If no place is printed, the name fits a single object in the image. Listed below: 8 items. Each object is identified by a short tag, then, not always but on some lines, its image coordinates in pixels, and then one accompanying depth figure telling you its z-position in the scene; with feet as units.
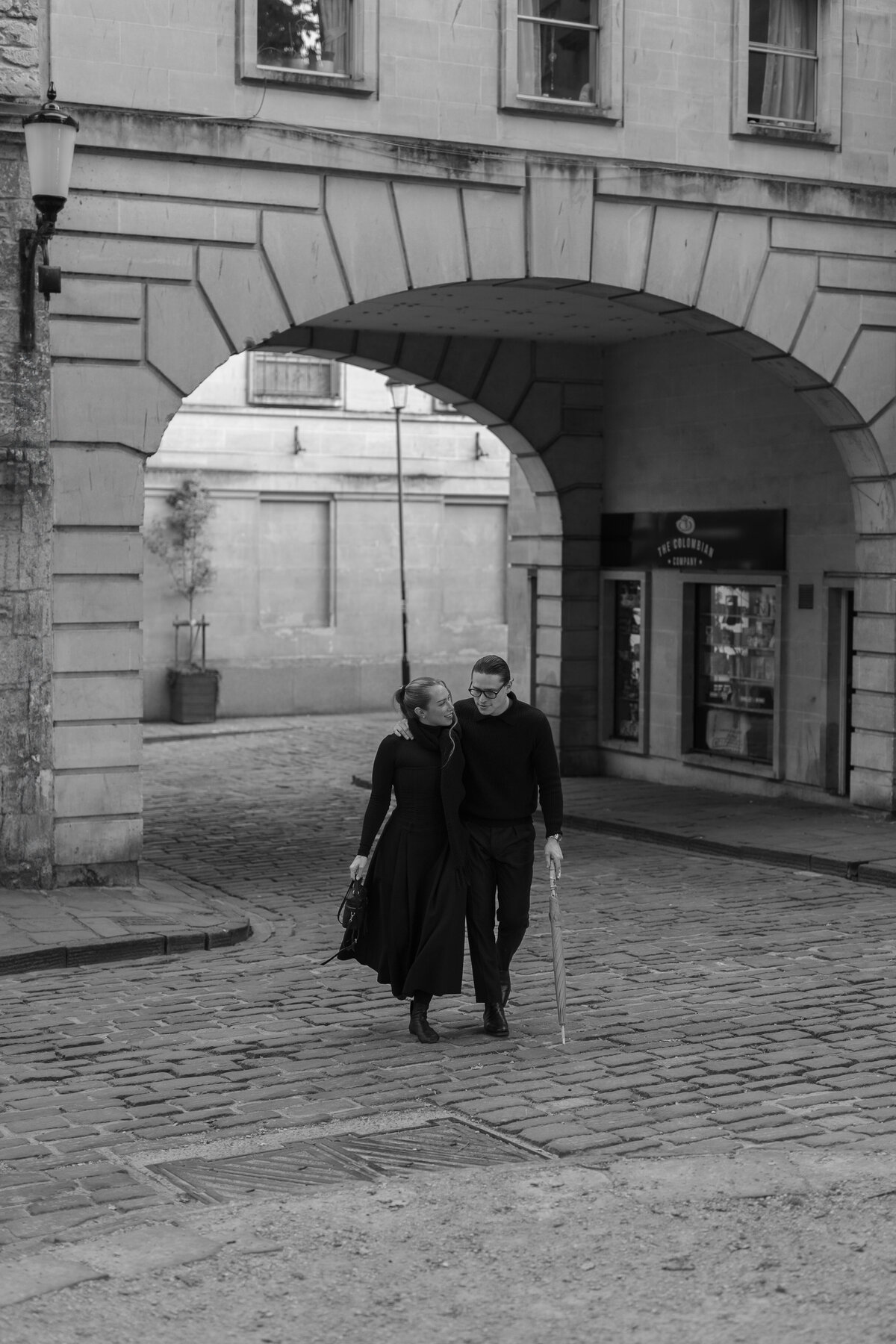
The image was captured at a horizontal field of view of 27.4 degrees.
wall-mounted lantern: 37.96
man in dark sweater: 28.76
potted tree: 92.32
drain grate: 21.47
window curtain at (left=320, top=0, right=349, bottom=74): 45.50
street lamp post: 90.84
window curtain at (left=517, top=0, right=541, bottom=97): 47.88
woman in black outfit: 28.22
